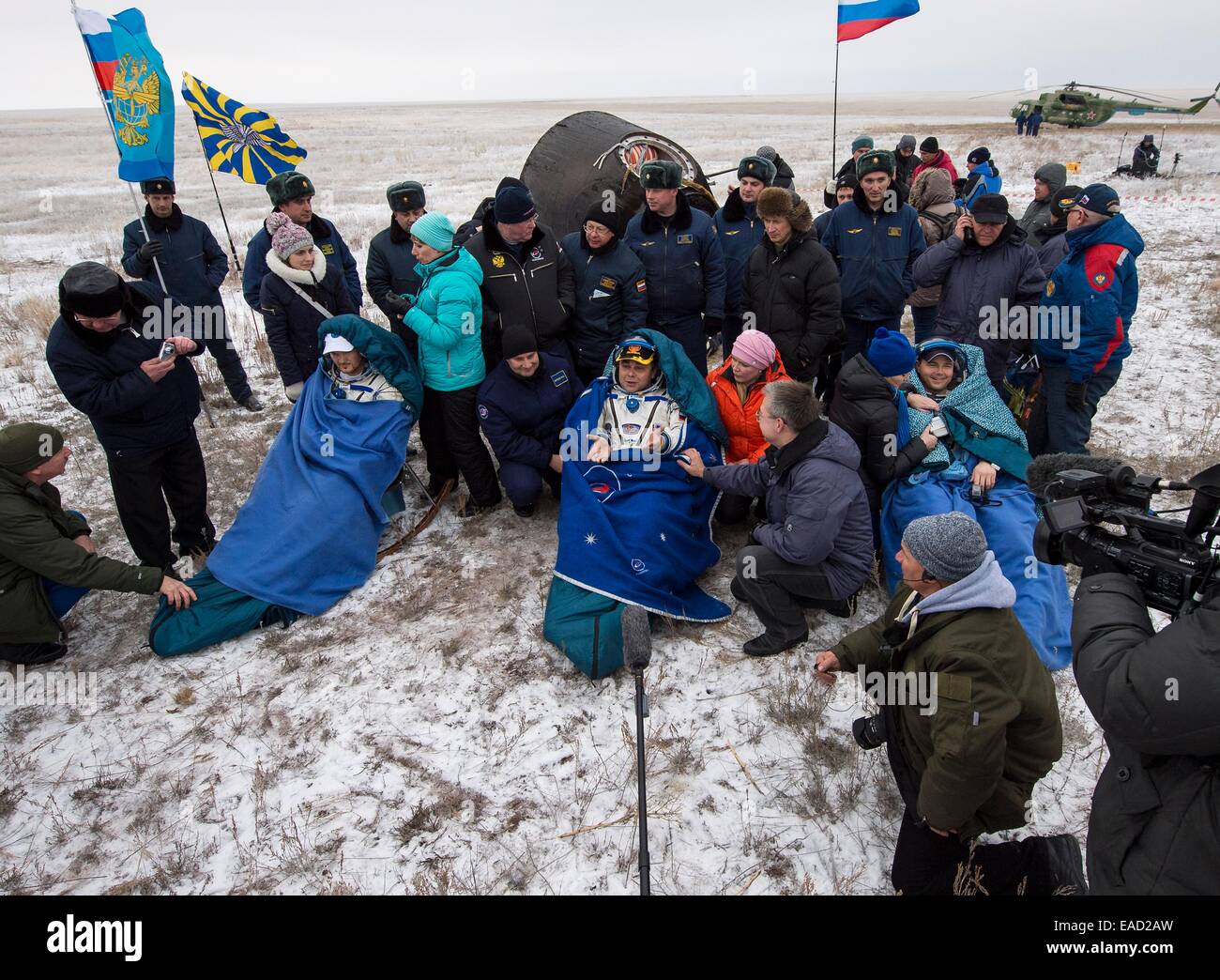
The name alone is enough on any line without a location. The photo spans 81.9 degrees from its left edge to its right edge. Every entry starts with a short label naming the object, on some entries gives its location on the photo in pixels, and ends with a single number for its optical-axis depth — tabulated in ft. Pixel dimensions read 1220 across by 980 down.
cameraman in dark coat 5.46
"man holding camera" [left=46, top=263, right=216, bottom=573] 12.62
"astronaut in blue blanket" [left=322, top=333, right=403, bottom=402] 16.10
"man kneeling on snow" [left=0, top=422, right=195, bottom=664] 11.75
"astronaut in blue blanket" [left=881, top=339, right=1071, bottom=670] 13.42
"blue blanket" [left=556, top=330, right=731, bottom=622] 13.14
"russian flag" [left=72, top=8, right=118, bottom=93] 17.67
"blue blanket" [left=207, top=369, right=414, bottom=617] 13.99
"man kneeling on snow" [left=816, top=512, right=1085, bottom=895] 7.34
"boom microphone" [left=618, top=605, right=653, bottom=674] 8.20
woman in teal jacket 15.38
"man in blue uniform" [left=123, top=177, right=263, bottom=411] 20.98
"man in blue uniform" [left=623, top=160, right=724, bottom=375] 17.48
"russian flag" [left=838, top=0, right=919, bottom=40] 25.28
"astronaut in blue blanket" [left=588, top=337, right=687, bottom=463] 14.80
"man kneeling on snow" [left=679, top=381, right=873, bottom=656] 11.82
